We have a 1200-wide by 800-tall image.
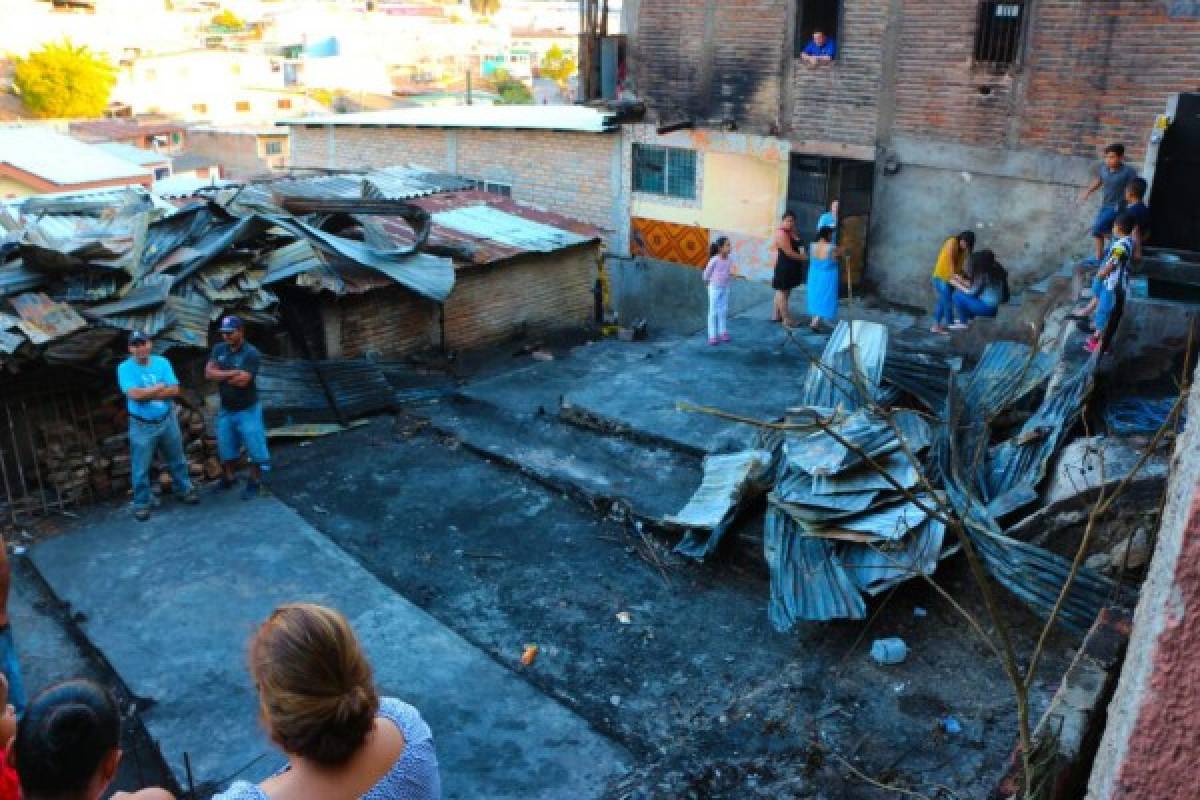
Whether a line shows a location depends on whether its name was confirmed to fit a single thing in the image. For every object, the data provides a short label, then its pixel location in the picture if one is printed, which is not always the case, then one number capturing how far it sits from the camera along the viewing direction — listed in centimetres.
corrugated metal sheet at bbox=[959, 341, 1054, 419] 854
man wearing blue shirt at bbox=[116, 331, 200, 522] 782
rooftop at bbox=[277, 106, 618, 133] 1948
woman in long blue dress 1218
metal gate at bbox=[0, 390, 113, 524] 865
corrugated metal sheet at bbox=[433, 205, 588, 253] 1355
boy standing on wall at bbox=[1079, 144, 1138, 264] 1052
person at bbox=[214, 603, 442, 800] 233
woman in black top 1212
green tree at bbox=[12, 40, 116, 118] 4594
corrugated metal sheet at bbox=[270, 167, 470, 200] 1346
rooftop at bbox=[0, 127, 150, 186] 2350
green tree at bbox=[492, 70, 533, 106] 5094
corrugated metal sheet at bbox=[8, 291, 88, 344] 826
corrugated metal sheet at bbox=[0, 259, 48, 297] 882
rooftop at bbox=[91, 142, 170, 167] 2681
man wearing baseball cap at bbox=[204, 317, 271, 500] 832
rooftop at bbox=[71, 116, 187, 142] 3581
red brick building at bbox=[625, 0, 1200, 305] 1295
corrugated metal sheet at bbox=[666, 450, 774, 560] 750
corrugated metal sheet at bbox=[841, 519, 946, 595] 653
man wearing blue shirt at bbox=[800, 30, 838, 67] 1557
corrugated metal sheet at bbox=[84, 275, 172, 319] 891
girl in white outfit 1215
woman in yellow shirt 1195
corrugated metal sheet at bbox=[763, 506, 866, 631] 648
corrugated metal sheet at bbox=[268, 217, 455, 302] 1102
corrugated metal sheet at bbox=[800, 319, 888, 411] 896
